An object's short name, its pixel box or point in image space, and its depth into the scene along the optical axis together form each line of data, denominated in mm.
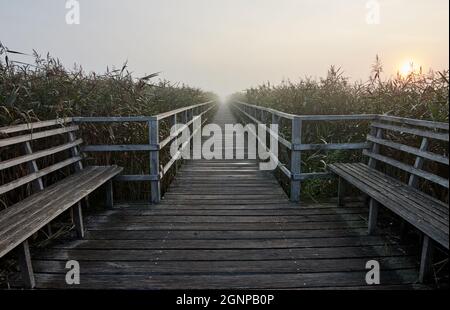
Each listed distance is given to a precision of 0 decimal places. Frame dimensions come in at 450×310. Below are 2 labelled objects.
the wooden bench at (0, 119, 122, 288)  2457
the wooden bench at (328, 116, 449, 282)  2484
